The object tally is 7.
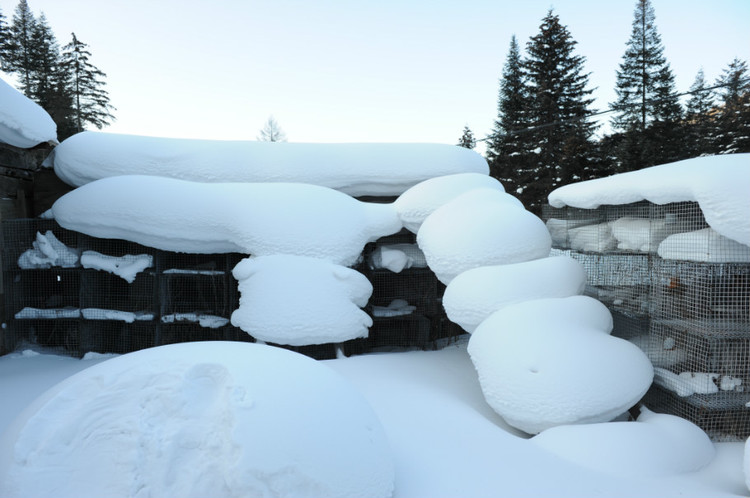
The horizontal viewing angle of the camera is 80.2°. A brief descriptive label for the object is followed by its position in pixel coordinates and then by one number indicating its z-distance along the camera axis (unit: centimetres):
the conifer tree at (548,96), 1645
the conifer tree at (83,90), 1931
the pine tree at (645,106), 1517
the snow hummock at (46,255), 642
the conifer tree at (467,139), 2135
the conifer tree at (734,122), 1411
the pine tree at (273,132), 2924
